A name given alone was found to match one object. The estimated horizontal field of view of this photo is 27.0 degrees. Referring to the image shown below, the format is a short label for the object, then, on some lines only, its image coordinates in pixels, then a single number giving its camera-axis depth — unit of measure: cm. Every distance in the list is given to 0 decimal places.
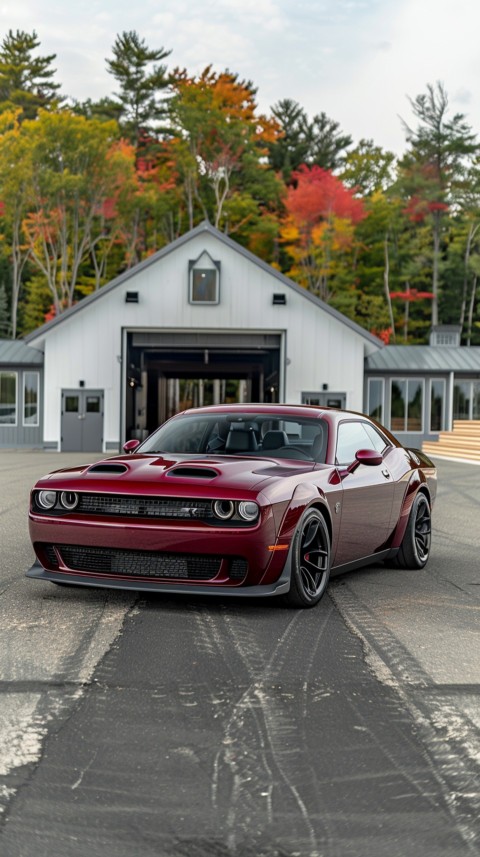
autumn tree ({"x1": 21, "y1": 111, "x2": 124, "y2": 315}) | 4672
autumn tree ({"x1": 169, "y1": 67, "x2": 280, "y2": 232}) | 5622
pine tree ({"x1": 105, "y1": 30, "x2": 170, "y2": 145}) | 6919
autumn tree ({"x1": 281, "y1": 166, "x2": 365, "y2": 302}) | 5825
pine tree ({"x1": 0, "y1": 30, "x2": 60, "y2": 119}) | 6994
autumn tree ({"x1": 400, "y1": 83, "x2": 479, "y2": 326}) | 6128
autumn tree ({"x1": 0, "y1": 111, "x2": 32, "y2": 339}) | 4753
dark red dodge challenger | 625
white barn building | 3462
